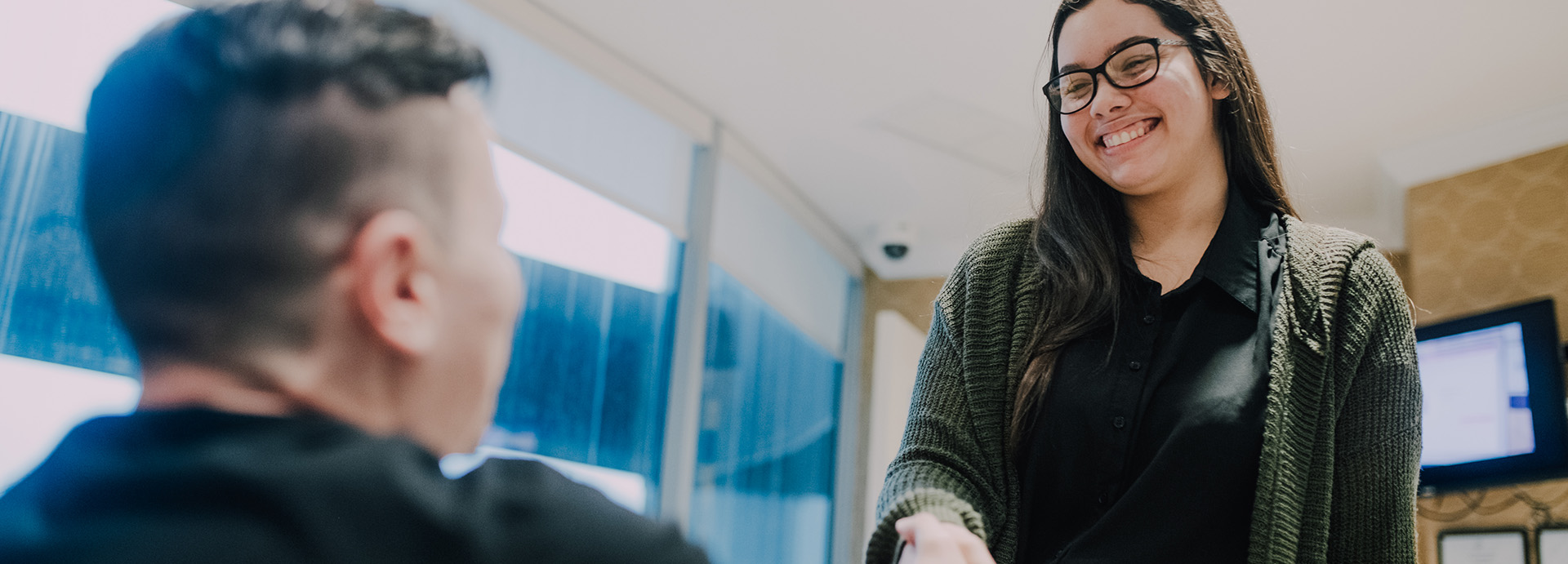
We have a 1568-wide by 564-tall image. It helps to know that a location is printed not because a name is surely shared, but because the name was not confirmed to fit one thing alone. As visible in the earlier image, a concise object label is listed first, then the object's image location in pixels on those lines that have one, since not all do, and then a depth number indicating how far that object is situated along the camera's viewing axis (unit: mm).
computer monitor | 3732
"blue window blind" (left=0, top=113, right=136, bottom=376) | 2297
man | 348
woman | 1049
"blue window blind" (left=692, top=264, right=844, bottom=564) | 4727
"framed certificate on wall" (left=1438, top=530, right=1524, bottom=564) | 3891
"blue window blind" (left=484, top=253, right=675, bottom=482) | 3562
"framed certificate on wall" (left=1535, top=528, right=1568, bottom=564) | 3742
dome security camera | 5746
